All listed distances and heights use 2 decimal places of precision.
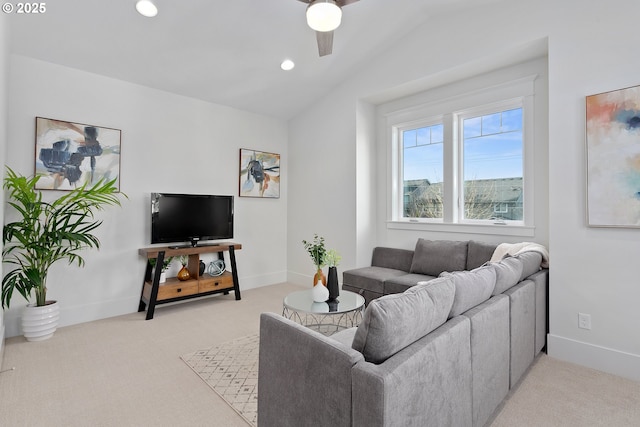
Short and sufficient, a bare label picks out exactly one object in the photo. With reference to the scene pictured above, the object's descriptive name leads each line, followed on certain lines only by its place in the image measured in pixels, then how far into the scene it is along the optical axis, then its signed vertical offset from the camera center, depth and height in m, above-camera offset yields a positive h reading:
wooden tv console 3.66 -0.82
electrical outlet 2.64 -0.86
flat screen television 3.91 -0.03
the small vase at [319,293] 2.79 -0.67
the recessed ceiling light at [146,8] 2.87 +1.89
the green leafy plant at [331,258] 2.92 -0.39
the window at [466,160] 3.48 +0.71
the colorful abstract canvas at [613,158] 2.44 +0.47
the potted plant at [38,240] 2.89 -0.23
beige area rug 2.11 -1.21
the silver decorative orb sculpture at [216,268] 4.30 -0.70
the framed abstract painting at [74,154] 3.30 +0.67
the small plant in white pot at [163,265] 3.85 -0.61
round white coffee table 2.63 -0.76
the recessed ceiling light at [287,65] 4.02 +1.92
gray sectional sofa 1.19 -0.63
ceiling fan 2.19 +1.42
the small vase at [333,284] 2.87 -0.61
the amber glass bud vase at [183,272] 4.03 -0.71
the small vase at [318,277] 2.85 -0.55
